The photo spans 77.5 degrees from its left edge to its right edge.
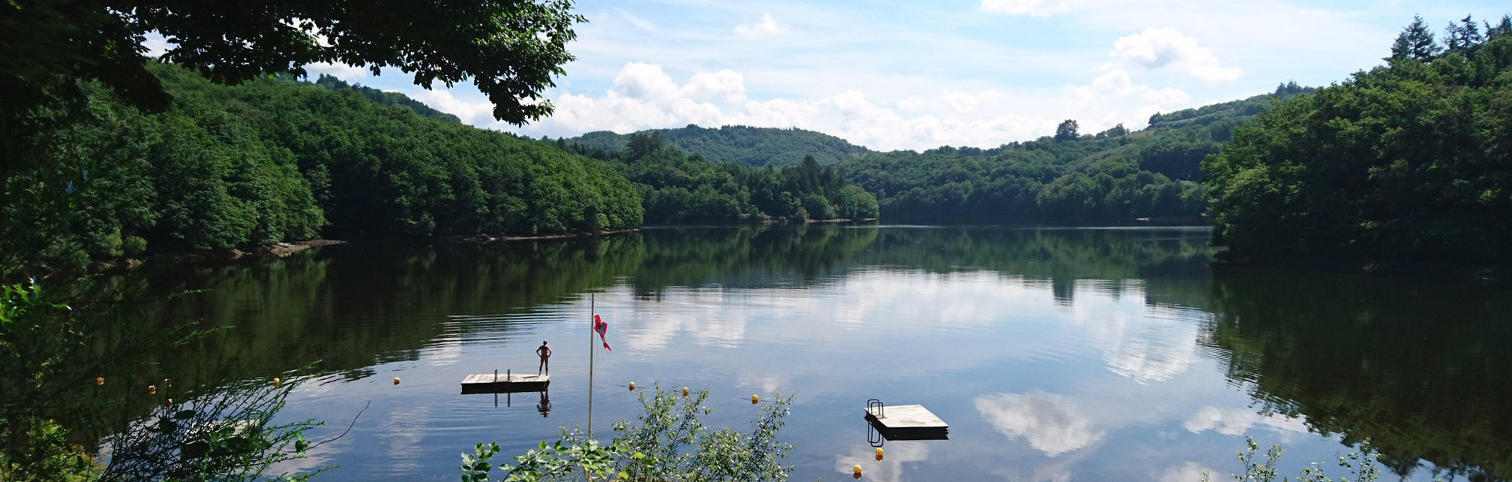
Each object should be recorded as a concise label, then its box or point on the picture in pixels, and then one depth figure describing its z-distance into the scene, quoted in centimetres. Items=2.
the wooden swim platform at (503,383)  2680
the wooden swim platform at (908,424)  2361
